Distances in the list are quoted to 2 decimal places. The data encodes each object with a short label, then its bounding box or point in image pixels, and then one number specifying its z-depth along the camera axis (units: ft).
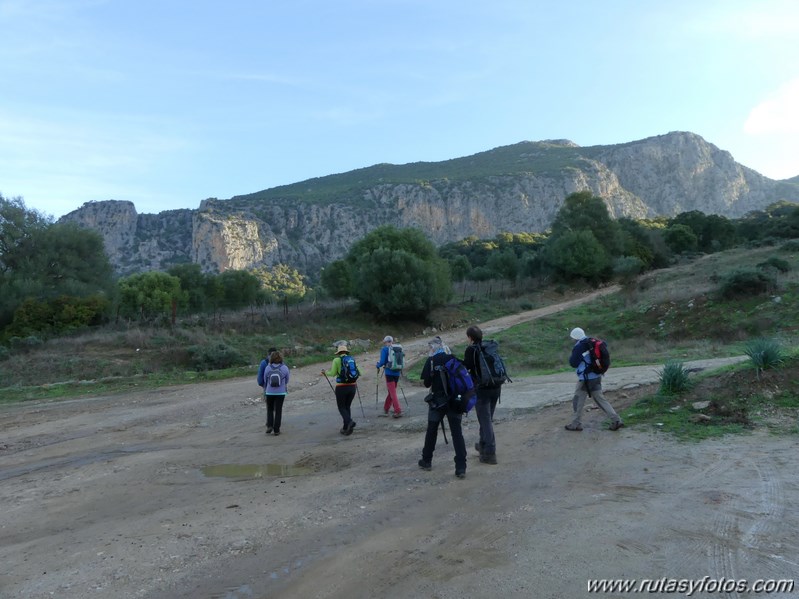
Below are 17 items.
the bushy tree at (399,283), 119.03
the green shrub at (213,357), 75.82
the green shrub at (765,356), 30.27
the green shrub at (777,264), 86.18
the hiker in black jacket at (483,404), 24.66
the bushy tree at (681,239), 233.76
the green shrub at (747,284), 71.15
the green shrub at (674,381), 31.26
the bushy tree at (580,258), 181.27
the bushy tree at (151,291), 181.16
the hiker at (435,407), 23.68
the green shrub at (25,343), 77.17
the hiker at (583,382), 28.94
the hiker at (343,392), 32.86
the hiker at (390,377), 37.76
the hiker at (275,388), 34.14
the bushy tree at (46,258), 99.71
